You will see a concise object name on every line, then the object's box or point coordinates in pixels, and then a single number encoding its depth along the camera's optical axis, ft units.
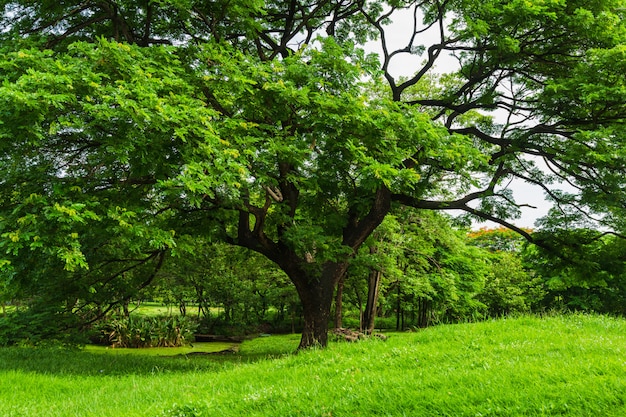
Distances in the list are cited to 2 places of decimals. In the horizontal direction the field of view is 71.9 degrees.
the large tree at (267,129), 20.92
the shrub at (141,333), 56.34
